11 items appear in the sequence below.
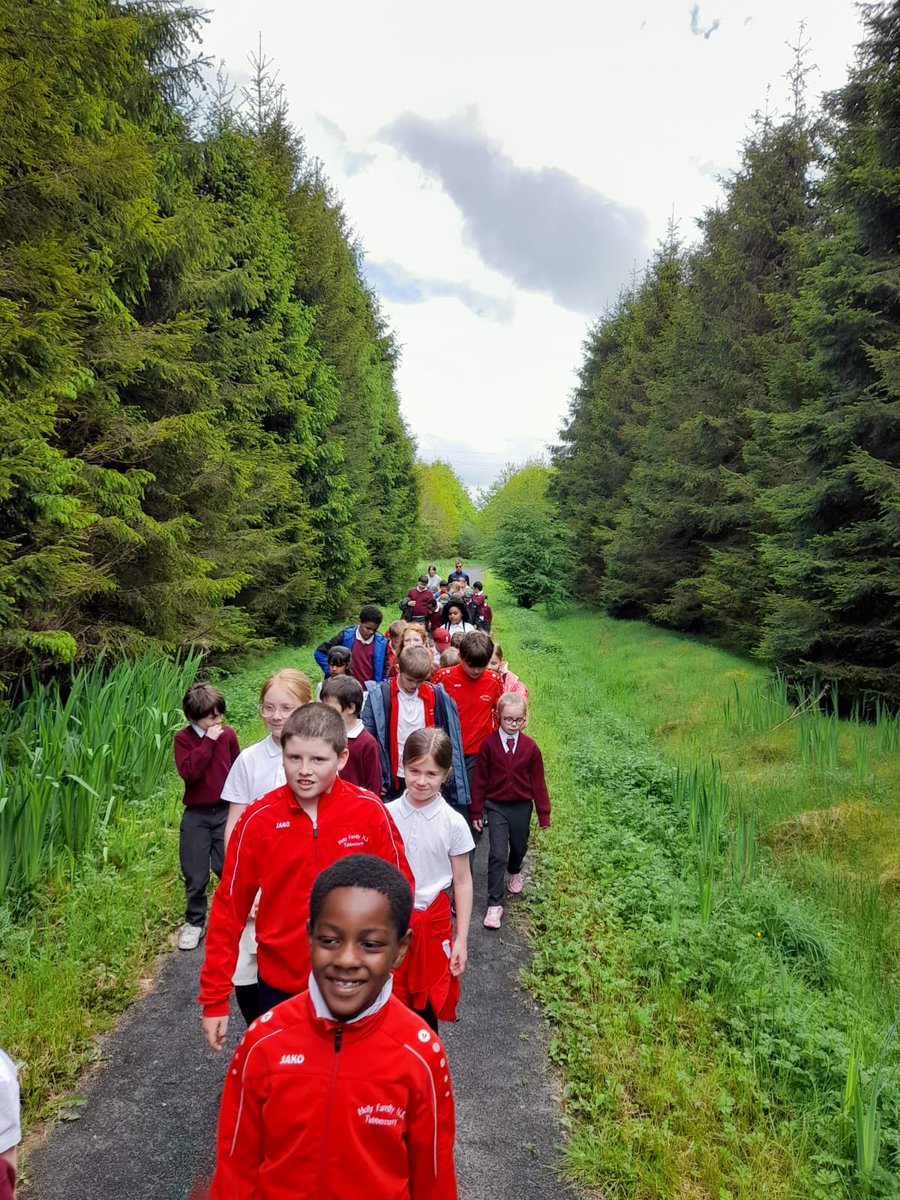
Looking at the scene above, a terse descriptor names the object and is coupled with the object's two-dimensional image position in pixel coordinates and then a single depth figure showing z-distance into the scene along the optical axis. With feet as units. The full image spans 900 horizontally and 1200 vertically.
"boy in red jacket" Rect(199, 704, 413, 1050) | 7.99
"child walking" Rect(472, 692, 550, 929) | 16.16
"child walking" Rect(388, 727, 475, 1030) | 9.29
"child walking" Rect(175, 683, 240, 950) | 14.10
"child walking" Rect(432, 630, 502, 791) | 19.01
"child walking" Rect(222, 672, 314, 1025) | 8.90
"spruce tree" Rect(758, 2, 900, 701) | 27.40
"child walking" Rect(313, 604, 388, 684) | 24.71
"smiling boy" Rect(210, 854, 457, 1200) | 5.04
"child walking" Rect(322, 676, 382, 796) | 13.05
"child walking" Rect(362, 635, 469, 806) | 15.65
